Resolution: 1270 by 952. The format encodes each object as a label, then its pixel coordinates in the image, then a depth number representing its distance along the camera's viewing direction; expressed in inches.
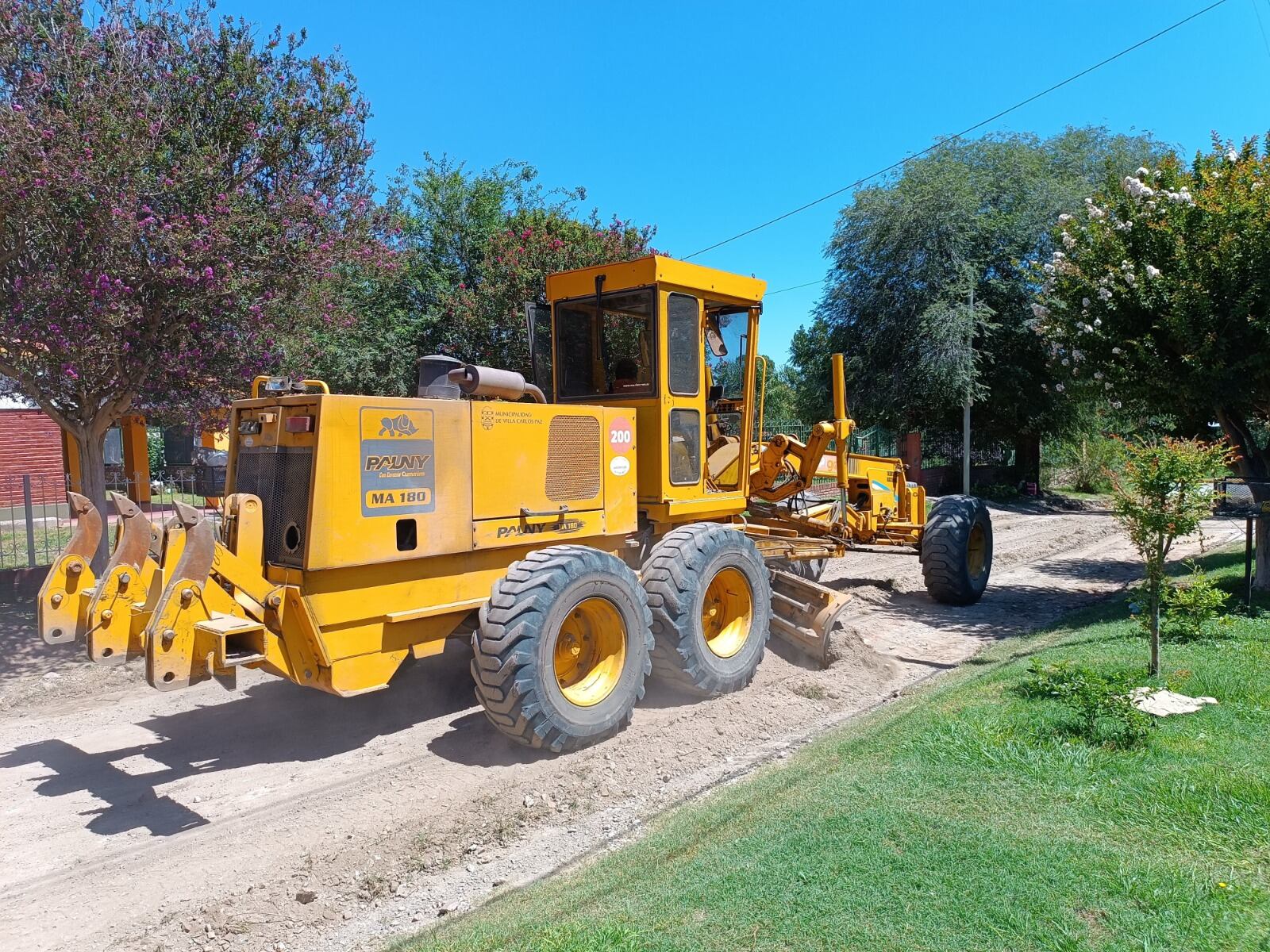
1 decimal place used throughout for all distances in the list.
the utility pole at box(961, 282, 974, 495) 855.7
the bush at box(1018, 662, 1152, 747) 191.3
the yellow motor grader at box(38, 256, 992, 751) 199.3
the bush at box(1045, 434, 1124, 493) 1049.5
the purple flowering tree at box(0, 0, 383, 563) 290.0
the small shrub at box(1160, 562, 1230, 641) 289.7
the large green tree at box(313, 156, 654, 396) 507.5
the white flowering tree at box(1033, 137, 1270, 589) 348.8
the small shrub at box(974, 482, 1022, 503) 973.8
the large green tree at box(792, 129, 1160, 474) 883.4
